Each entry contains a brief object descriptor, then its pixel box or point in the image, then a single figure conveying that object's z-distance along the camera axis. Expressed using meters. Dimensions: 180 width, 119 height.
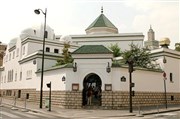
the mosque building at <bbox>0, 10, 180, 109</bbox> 15.64
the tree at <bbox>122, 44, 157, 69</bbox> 20.75
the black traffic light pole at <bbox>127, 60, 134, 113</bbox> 13.73
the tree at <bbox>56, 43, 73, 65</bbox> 23.17
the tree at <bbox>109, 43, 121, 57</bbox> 29.55
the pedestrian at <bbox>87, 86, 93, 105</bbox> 15.59
